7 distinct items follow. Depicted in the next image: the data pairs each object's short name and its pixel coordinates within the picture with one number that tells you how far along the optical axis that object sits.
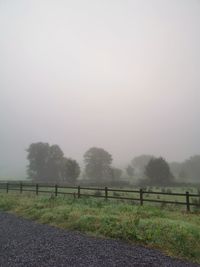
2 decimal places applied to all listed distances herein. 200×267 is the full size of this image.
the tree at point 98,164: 92.31
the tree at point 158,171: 66.50
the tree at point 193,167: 115.40
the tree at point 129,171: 107.62
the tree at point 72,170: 70.81
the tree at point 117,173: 97.60
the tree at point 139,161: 144.19
